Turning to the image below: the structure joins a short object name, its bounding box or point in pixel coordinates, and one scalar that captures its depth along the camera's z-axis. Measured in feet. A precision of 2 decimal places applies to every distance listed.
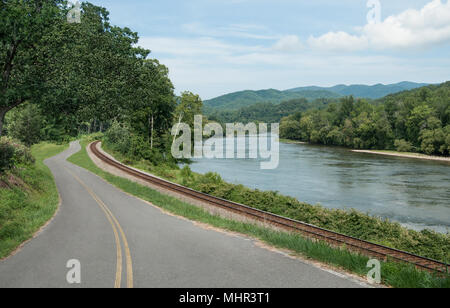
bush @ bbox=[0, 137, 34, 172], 51.80
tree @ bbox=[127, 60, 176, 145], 146.85
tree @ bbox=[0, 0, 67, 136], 41.27
